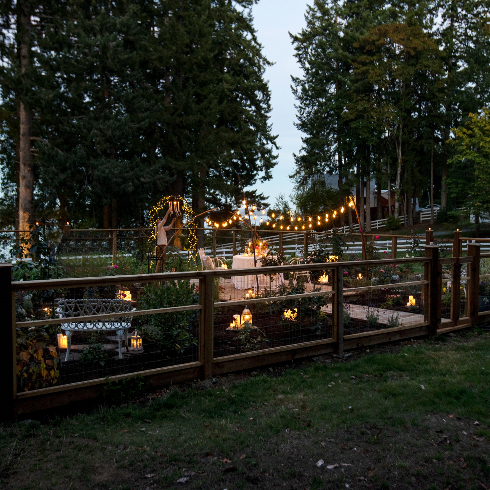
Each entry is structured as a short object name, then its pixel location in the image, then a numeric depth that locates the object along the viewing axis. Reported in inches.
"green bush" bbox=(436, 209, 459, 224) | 1282.0
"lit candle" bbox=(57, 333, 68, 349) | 194.6
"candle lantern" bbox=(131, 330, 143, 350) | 201.0
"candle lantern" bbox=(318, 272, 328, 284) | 381.7
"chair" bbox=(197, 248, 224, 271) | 402.6
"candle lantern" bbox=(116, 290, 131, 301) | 265.9
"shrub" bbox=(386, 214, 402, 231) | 1315.2
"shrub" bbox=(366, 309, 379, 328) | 246.1
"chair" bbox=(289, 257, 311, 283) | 265.9
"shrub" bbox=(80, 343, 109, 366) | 175.5
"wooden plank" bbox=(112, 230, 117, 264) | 445.2
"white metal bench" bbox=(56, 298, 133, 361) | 185.9
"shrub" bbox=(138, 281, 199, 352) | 199.9
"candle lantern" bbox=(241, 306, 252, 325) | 222.8
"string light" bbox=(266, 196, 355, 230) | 373.4
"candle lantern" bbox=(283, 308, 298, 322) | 224.4
